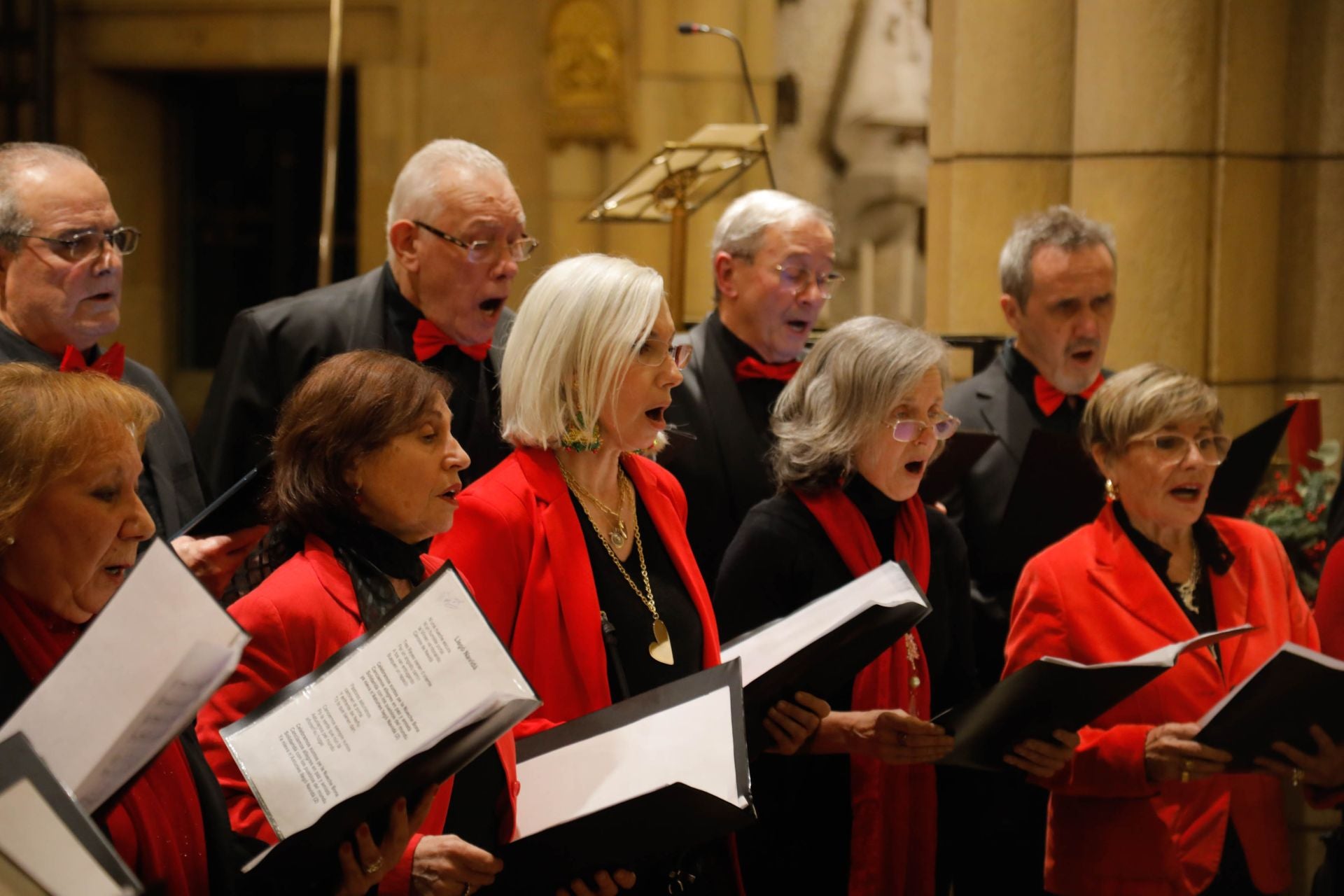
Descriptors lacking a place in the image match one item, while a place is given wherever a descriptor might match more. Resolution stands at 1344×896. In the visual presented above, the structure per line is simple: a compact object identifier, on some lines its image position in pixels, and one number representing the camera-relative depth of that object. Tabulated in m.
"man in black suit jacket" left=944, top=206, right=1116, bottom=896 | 7.16
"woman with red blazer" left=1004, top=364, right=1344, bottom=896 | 5.61
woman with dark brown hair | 4.13
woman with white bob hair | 4.90
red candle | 8.95
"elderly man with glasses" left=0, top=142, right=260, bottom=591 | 5.78
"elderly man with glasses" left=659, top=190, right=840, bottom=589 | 7.14
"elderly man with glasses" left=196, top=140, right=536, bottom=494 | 6.85
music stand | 10.97
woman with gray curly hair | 5.77
